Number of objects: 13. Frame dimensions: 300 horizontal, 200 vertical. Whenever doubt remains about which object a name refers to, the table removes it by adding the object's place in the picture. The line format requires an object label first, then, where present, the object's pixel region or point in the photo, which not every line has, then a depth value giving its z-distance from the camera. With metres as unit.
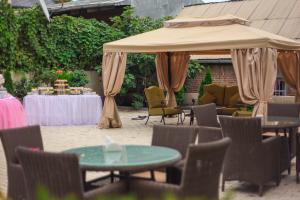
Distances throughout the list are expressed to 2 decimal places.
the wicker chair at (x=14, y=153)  4.60
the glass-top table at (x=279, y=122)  6.71
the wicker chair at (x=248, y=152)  5.97
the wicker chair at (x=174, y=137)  5.11
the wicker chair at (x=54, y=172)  3.66
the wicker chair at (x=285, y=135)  6.79
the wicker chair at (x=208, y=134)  6.00
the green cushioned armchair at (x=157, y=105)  12.93
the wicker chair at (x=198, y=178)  3.80
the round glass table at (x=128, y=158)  4.06
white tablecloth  12.85
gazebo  10.01
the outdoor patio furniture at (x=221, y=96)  13.64
